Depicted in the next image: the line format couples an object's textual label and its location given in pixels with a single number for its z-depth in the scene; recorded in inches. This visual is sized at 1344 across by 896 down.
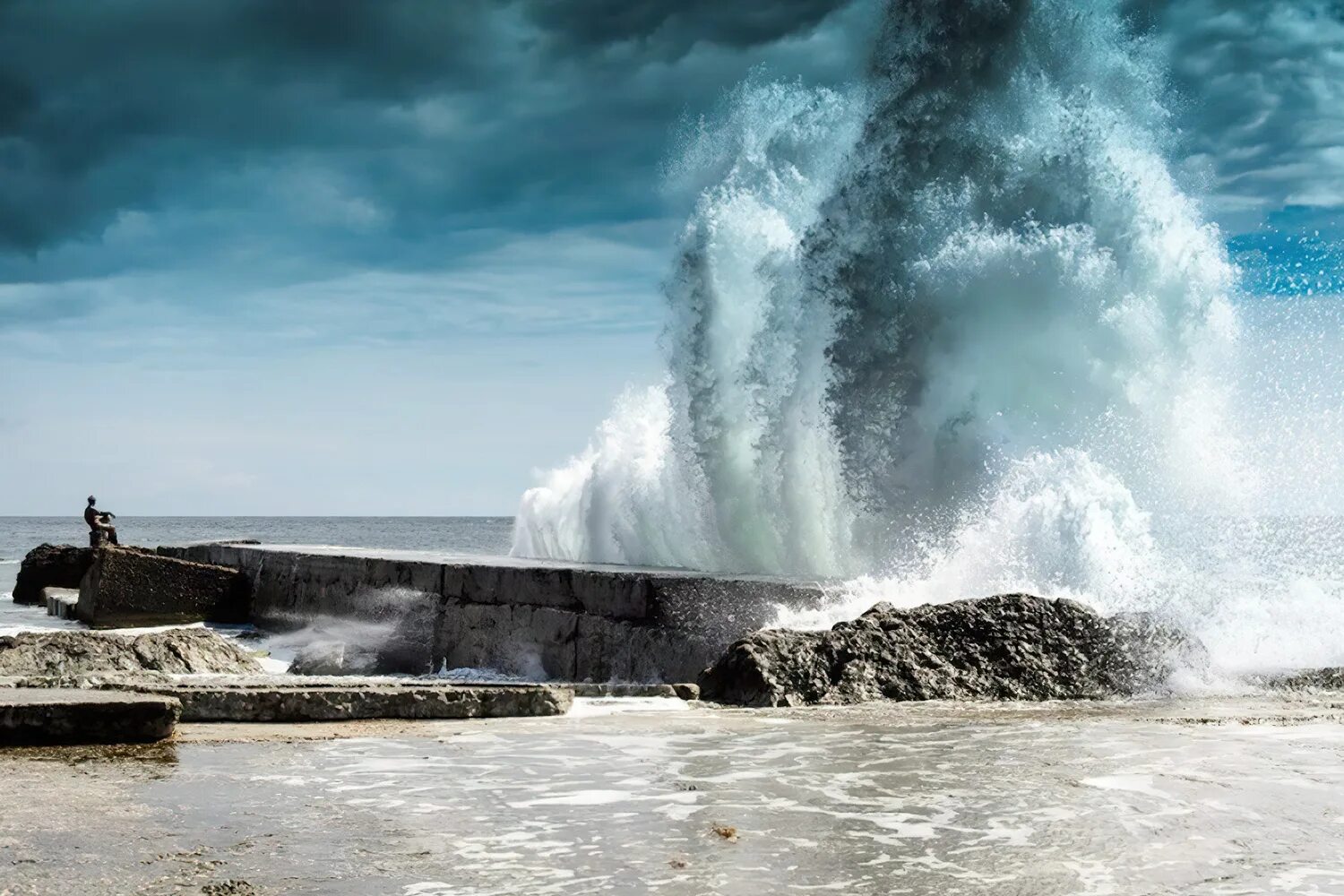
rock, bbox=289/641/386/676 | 428.1
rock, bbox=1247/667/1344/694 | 301.1
